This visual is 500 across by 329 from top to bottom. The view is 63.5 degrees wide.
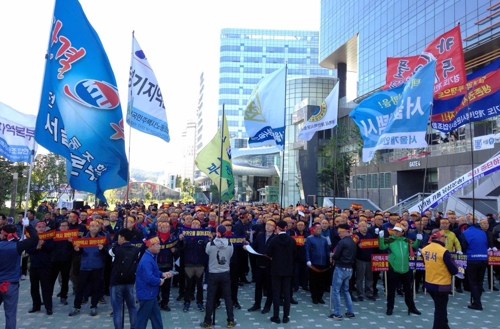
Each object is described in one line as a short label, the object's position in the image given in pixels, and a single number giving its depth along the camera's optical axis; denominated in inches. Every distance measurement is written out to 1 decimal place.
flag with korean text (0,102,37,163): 632.4
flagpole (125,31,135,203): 323.6
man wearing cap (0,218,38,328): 258.2
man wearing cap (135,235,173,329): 253.9
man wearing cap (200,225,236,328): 308.3
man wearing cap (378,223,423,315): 344.2
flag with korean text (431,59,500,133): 518.0
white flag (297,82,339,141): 513.1
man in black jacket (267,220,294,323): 325.4
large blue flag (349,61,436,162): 435.2
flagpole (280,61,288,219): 494.8
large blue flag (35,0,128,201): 295.3
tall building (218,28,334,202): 4160.9
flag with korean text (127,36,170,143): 341.7
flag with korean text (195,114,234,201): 561.7
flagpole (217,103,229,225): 491.2
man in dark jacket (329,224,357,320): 335.8
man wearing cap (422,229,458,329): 282.7
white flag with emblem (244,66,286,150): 509.0
